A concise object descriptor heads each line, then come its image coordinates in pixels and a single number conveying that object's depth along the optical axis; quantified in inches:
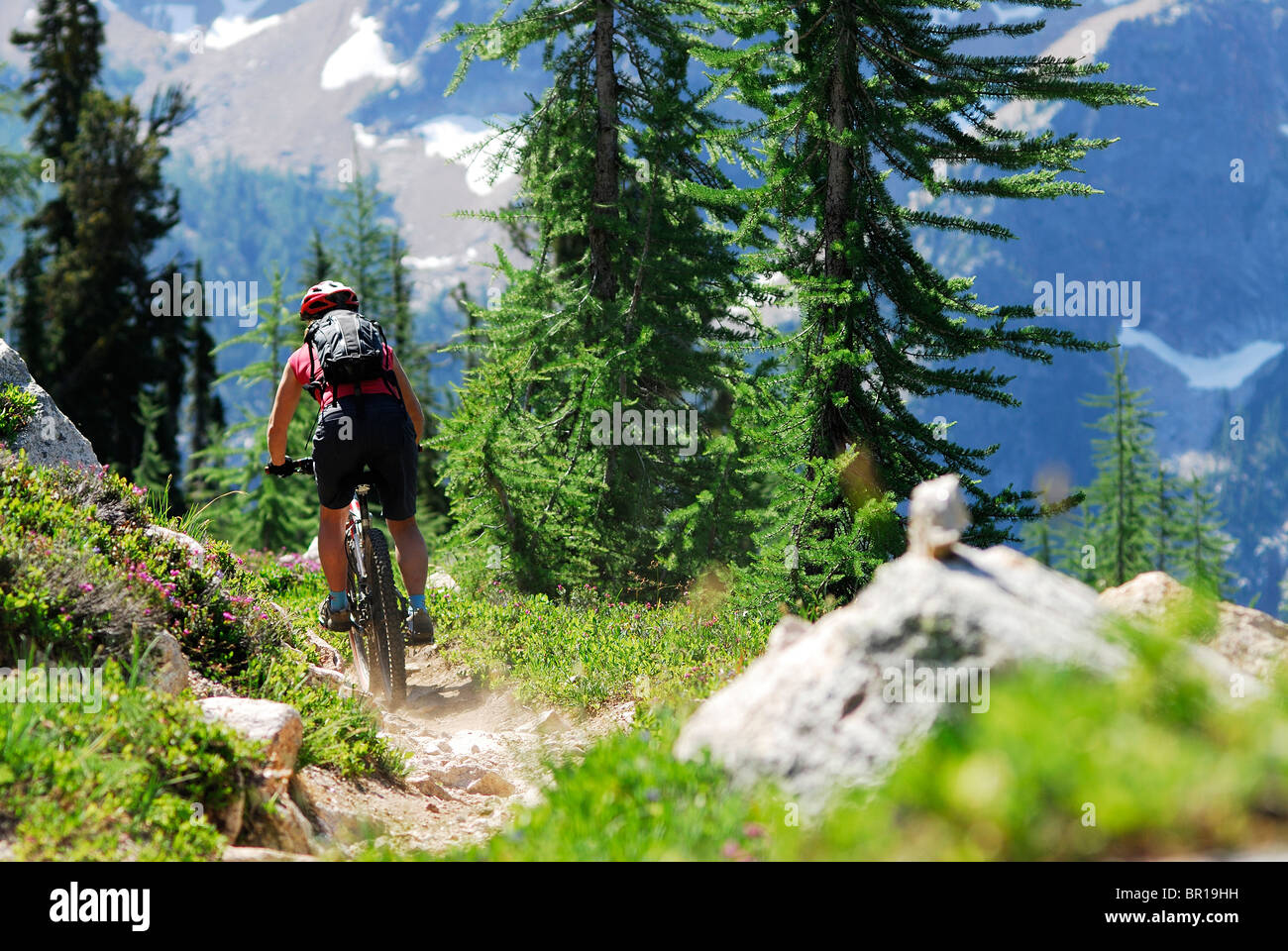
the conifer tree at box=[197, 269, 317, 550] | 1046.4
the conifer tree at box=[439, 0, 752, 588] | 465.7
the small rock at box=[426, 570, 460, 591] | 490.2
